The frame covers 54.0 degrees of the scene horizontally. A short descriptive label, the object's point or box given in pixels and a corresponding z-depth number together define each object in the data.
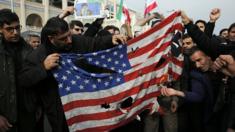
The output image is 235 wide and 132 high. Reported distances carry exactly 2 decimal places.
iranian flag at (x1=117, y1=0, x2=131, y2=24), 8.35
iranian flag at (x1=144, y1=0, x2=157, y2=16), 6.17
